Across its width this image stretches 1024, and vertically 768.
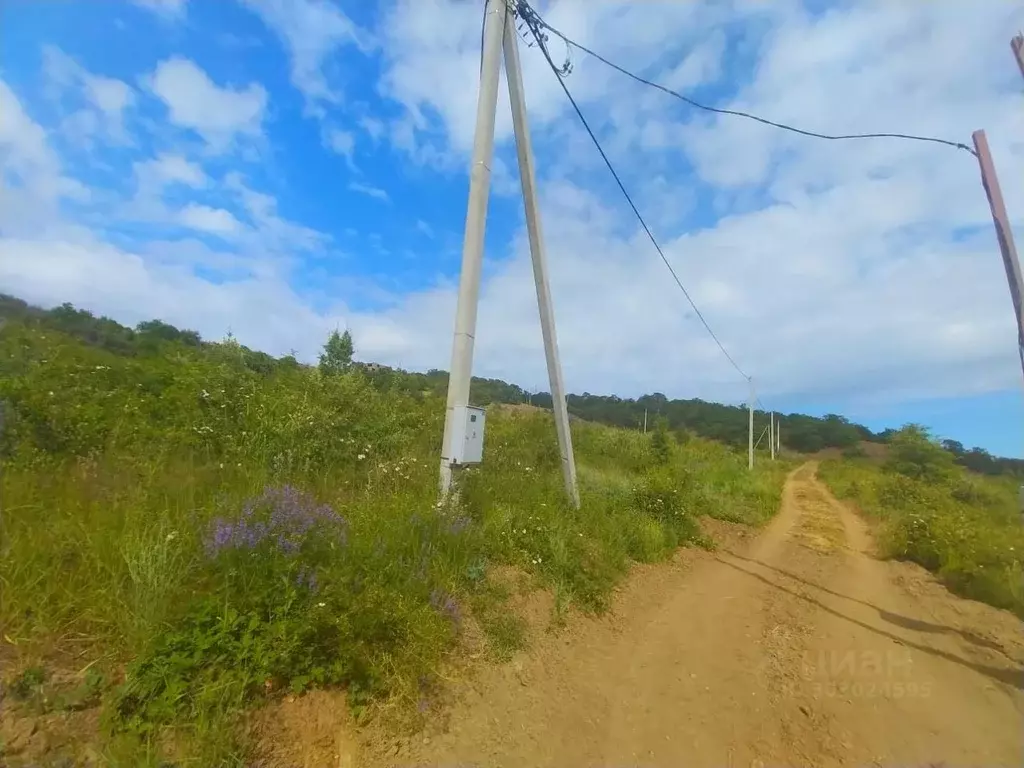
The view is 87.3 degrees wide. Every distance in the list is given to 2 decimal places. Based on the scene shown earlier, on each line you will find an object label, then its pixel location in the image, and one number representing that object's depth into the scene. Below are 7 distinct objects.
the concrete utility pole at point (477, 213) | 5.98
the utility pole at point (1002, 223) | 4.77
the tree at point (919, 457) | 24.28
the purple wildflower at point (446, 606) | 4.02
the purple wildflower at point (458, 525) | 5.02
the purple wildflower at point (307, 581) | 3.21
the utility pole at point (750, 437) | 31.42
